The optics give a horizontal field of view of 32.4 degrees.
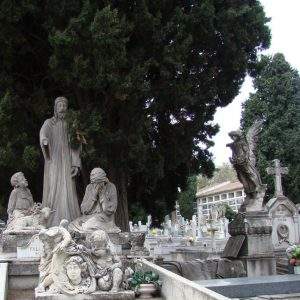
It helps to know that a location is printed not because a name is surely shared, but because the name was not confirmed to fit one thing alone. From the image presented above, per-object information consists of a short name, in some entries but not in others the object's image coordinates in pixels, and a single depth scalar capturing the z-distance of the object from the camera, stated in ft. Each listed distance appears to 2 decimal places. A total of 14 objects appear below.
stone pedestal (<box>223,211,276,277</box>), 38.29
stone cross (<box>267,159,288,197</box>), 72.39
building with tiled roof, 201.87
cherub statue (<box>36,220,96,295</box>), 21.83
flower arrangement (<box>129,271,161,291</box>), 23.67
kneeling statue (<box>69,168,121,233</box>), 31.35
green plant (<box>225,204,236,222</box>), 154.71
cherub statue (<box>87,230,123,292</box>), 22.27
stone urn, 23.68
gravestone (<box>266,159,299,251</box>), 66.44
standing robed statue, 33.19
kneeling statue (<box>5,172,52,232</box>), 30.42
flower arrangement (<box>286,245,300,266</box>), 28.76
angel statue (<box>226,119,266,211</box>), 41.57
